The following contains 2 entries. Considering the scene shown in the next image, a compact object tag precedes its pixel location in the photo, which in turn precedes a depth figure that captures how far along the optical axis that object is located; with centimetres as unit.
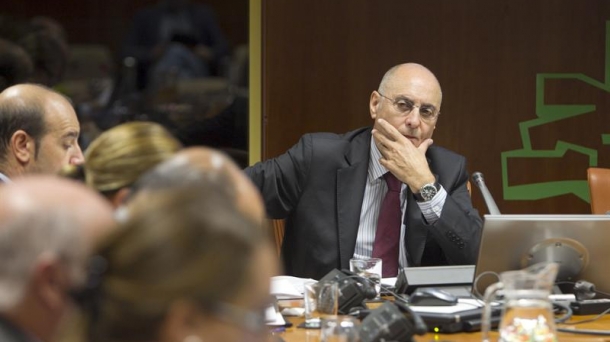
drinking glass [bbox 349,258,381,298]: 530
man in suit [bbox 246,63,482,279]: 609
